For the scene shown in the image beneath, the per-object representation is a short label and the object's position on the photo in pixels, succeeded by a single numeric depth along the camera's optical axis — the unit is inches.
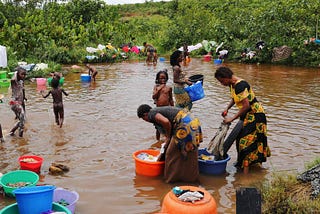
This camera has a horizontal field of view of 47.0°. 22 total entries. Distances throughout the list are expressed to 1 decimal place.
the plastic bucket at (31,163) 220.4
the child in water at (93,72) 572.7
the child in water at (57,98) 329.4
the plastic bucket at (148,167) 216.5
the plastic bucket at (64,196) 181.2
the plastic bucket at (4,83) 518.0
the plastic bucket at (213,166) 219.9
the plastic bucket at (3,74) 539.3
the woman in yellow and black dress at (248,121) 215.2
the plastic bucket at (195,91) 261.0
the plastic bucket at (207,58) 903.3
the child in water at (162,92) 274.5
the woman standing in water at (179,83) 268.5
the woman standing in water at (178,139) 194.5
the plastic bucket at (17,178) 192.9
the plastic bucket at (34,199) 151.7
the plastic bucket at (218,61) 830.5
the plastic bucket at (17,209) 154.9
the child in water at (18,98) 300.2
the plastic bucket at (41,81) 529.0
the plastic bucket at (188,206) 156.9
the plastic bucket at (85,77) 575.8
